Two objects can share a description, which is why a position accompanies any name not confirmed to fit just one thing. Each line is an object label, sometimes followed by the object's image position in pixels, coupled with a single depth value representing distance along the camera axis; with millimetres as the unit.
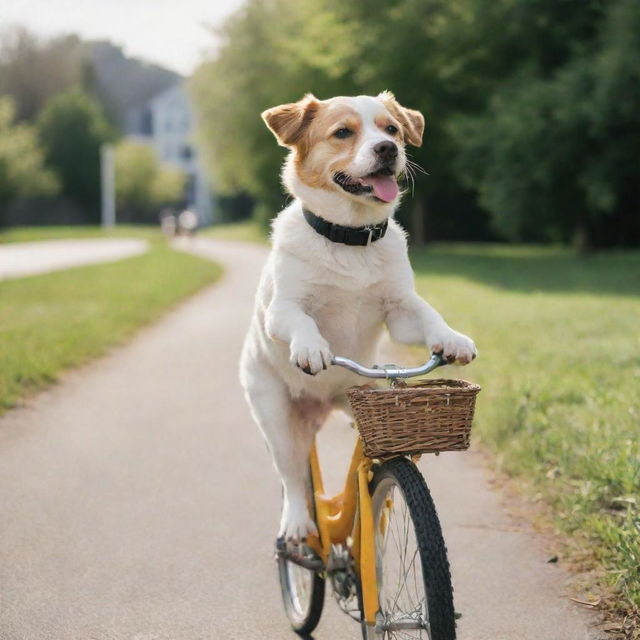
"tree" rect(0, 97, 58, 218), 55000
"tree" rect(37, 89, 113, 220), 65188
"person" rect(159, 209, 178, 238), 42656
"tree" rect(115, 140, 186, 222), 66688
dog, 3211
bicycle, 2639
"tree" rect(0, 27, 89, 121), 79375
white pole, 52031
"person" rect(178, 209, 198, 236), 38656
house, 87812
